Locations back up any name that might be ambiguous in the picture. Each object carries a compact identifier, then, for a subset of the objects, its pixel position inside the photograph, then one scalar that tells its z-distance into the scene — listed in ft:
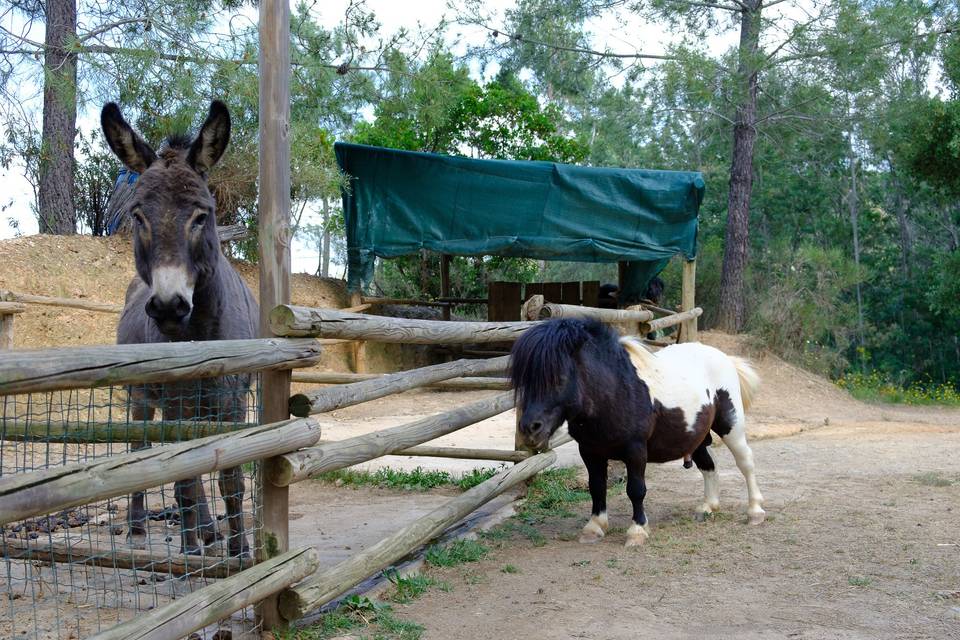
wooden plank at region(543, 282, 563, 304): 49.68
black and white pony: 15.07
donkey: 11.91
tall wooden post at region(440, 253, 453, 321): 46.91
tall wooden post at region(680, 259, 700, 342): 38.88
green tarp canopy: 39.93
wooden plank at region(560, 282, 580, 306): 48.67
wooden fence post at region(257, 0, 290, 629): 12.29
